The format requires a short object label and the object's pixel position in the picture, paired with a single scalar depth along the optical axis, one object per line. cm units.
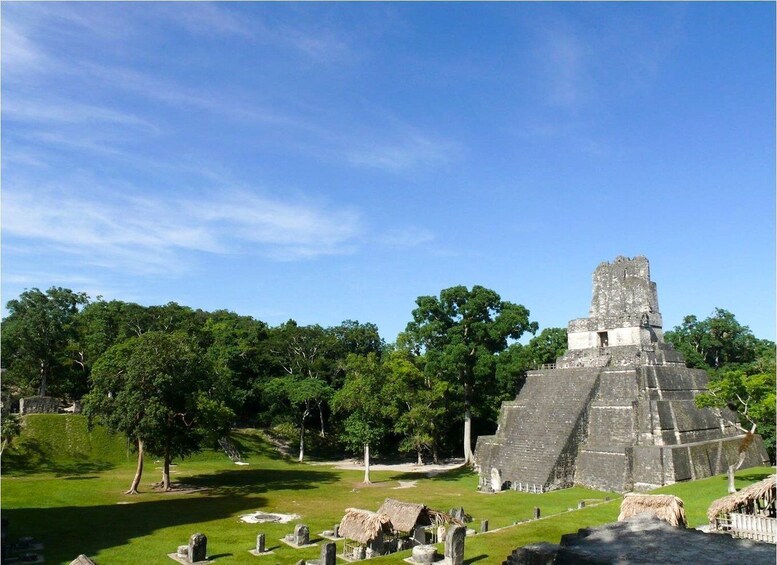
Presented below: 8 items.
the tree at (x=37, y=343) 4712
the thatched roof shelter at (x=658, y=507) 1727
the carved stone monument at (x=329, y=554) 1686
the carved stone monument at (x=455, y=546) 1664
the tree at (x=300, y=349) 5338
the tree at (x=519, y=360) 4088
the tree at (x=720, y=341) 5288
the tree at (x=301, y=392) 4606
